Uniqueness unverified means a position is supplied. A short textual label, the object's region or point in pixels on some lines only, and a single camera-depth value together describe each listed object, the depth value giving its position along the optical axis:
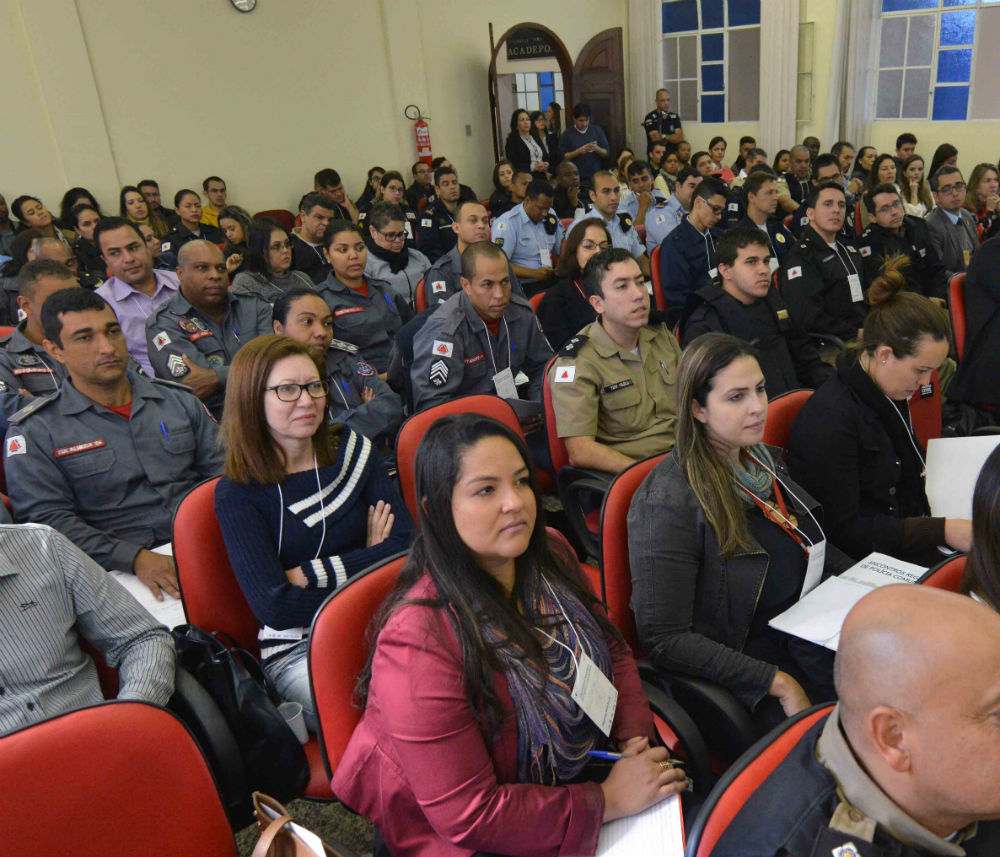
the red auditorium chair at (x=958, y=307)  3.18
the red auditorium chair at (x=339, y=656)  1.28
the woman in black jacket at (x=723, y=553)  1.51
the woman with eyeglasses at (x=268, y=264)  3.84
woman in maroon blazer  1.09
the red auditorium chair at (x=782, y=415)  2.12
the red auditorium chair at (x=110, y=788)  1.02
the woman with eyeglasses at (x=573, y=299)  3.71
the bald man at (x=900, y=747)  0.80
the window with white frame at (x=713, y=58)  9.75
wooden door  10.18
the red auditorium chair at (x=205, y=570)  1.63
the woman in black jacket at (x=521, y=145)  8.92
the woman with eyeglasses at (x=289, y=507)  1.62
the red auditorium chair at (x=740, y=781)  0.96
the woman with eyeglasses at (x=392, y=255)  4.34
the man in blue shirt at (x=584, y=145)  9.23
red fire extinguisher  8.54
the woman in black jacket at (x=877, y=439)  1.90
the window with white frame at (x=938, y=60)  7.86
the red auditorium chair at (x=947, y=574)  1.39
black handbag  1.39
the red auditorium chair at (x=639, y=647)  1.41
